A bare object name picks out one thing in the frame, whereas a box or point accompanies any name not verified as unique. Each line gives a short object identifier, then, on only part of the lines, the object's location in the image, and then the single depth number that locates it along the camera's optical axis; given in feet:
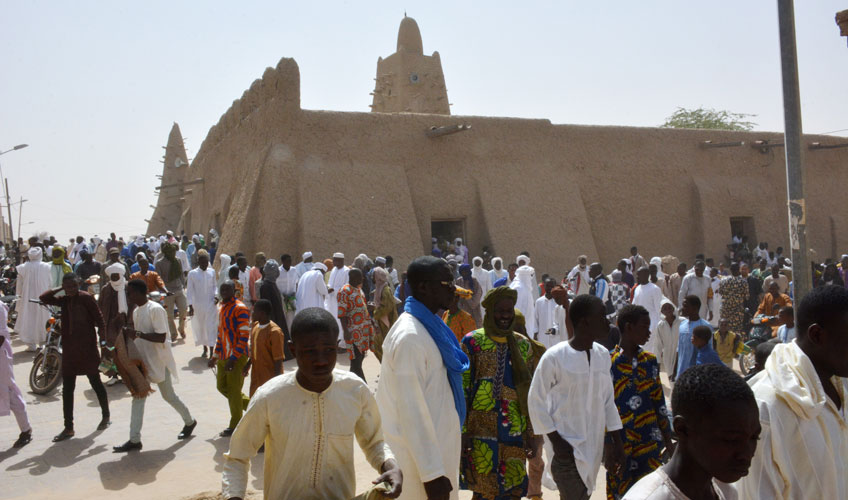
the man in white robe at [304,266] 42.09
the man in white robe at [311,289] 36.17
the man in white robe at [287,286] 39.40
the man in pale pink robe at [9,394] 22.75
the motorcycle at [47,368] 30.07
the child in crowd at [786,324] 22.36
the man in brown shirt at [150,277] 34.96
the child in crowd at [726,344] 25.79
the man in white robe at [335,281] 37.96
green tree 138.92
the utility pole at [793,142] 19.08
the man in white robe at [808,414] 7.98
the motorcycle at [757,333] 27.27
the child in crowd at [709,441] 6.39
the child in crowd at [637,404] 13.80
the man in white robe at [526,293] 34.02
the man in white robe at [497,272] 41.76
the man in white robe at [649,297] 31.17
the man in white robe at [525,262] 39.39
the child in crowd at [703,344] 19.61
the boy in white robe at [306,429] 9.32
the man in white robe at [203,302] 37.37
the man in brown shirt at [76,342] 23.85
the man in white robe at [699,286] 36.83
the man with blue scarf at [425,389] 11.09
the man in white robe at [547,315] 30.76
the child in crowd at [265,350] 20.98
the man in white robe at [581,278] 41.75
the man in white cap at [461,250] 60.24
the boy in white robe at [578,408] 13.32
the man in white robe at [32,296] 37.91
